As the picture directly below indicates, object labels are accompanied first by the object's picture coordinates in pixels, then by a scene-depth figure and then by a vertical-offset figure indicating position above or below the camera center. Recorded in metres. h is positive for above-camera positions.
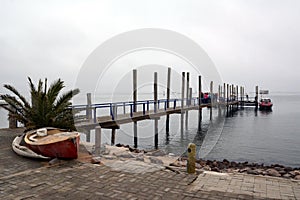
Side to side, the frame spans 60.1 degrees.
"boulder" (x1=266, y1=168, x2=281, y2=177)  9.44 -2.99
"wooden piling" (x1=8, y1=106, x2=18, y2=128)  13.04 -1.46
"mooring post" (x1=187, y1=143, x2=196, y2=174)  6.27 -1.66
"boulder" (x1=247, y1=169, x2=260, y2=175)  9.35 -2.90
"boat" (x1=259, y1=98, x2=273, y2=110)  54.31 -2.49
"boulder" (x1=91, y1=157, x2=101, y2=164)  7.09 -1.84
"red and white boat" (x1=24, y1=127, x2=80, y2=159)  7.05 -1.42
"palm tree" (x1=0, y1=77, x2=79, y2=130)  9.66 -0.48
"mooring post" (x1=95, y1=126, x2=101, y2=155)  8.34 -1.52
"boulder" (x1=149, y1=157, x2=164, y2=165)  7.30 -1.95
